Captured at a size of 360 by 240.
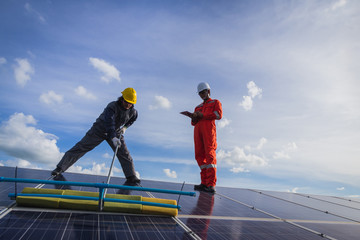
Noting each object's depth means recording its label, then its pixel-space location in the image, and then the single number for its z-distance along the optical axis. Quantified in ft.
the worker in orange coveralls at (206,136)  17.65
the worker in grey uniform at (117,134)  15.75
